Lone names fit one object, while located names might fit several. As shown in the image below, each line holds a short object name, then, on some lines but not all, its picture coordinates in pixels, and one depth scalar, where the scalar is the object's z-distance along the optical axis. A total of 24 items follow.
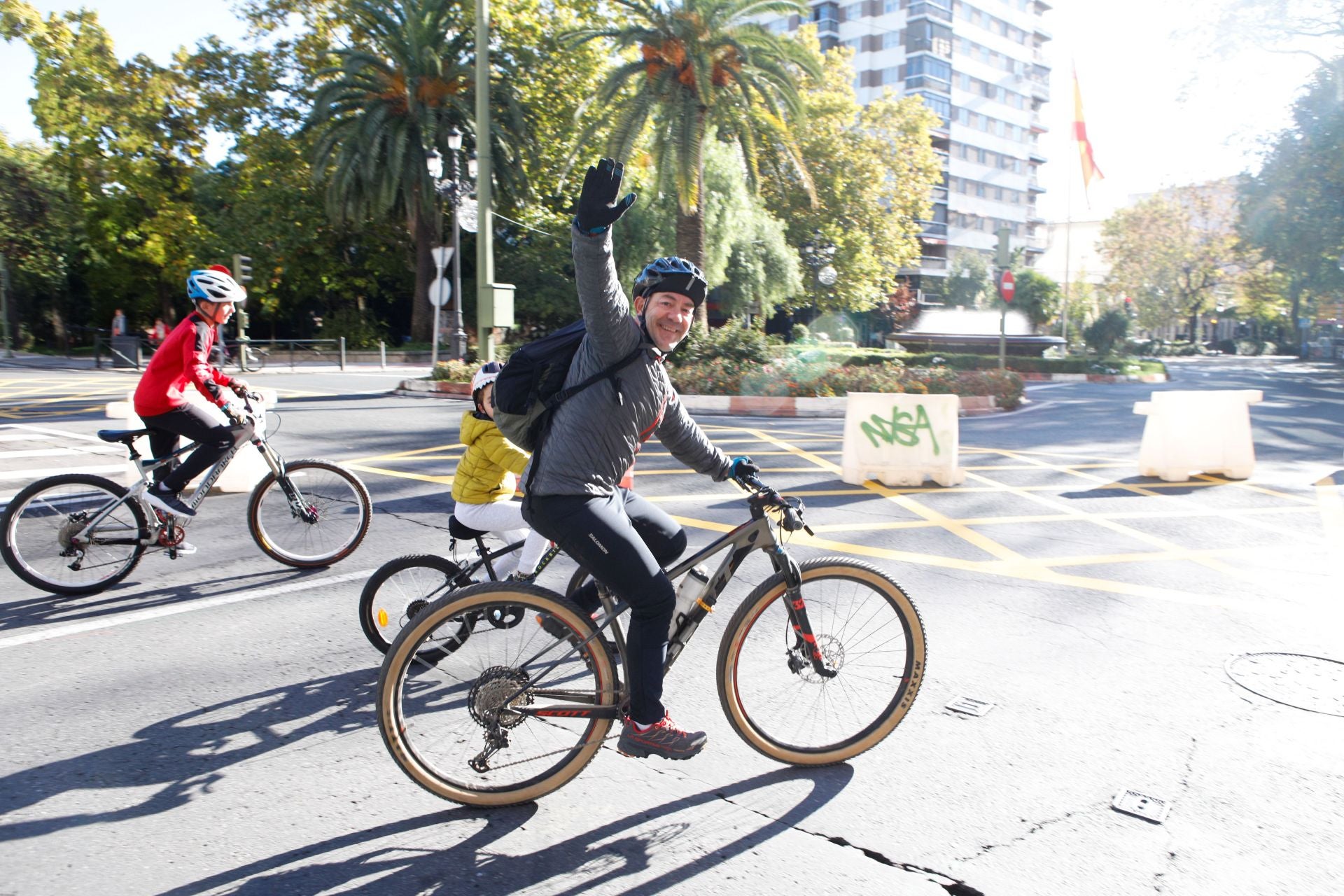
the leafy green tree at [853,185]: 40.38
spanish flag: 42.44
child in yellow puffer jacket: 4.29
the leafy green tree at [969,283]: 66.94
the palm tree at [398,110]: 28.80
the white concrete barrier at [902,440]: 9.29
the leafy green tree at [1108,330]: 41.34
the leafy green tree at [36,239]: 39.12
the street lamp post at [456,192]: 23.11
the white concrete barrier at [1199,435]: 9.83
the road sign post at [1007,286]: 25.53
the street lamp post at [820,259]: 40.53
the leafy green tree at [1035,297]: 64.44
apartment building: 72.38
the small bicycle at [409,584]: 4.11
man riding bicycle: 3.04
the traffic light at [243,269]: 26.51
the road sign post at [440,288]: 24.53
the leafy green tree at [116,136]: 34.19
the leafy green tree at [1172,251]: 56.31
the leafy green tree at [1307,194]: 33.84
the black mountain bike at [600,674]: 3.10
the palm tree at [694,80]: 20.14
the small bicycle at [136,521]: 5.22
